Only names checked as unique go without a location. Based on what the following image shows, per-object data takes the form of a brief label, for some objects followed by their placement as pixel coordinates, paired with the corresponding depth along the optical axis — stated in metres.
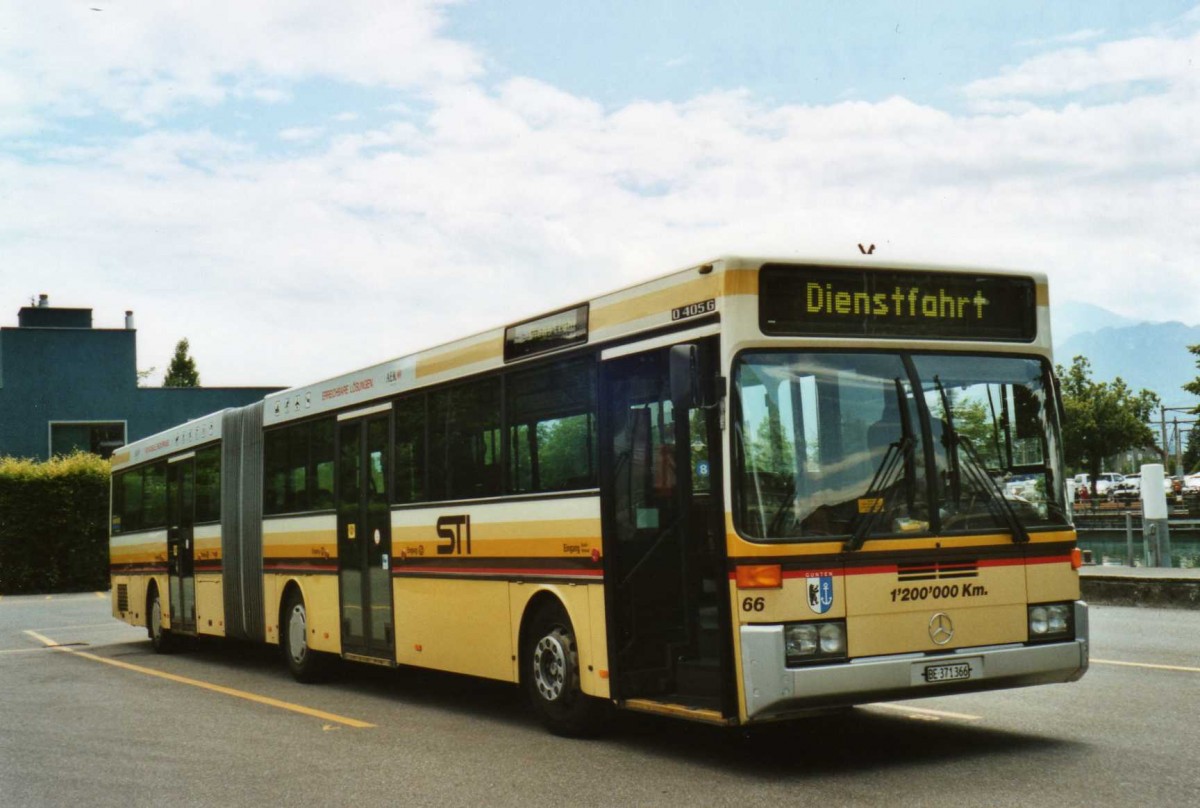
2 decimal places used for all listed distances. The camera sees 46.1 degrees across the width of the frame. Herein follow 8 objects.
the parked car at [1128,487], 84.19
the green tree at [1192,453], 112.76
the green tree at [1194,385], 60.28
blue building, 52.75
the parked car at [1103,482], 93.84
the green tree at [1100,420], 90.94
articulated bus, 8.22
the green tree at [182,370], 93.81
